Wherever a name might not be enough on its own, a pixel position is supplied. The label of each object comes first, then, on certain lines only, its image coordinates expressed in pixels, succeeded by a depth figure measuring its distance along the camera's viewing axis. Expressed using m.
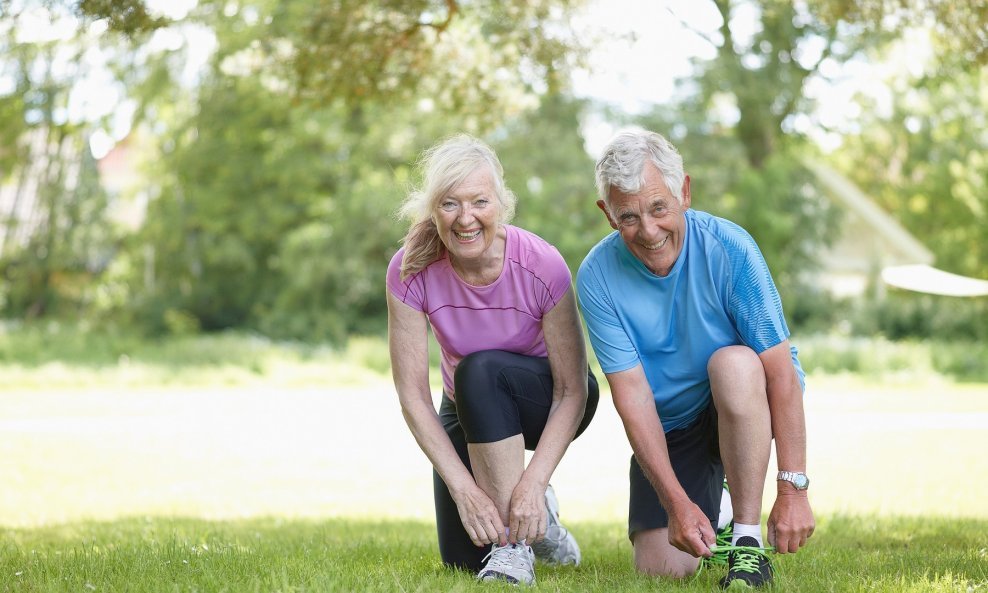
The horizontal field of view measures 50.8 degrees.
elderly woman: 3.42
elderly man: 3.21
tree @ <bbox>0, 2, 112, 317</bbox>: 22.00
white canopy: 21.36
